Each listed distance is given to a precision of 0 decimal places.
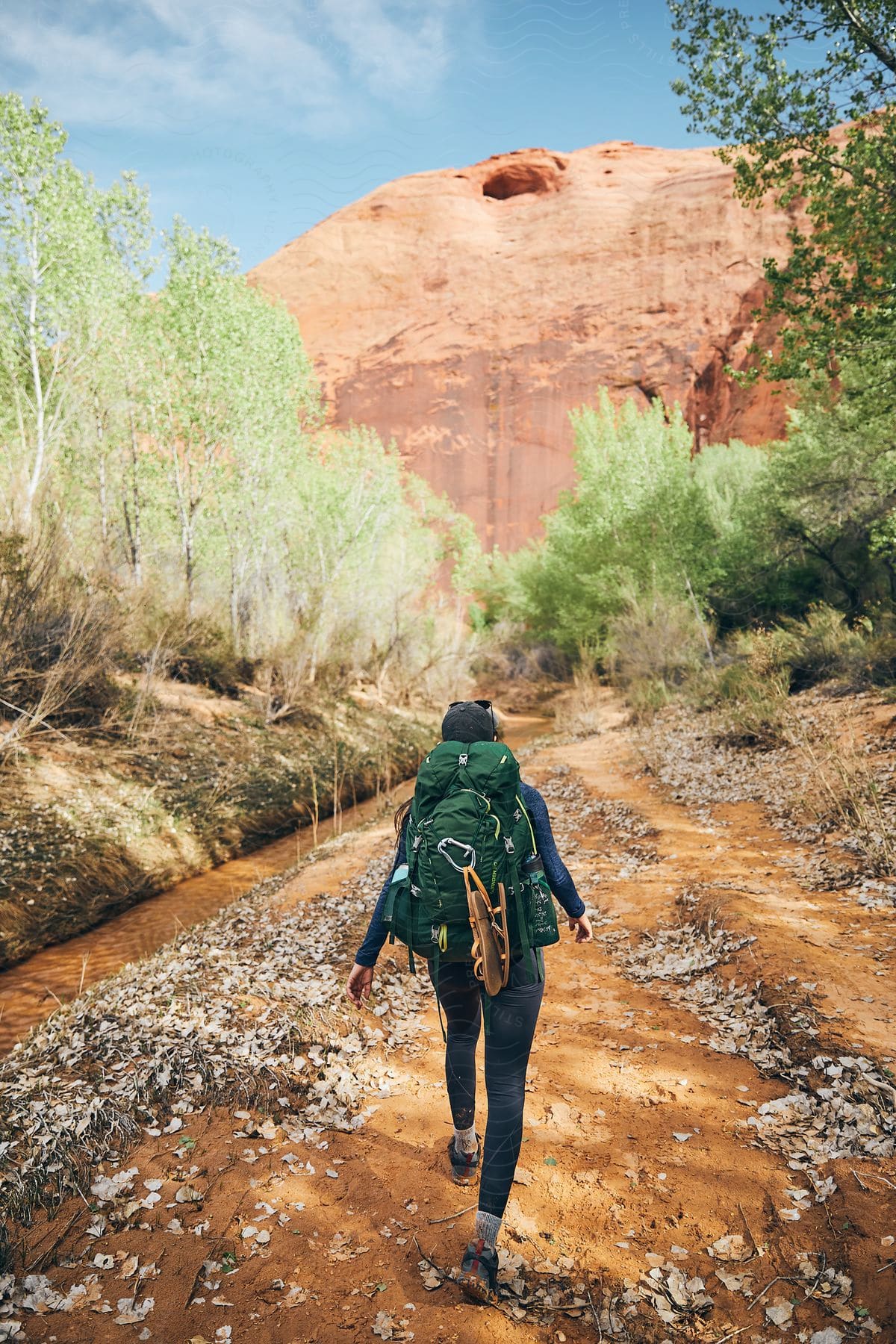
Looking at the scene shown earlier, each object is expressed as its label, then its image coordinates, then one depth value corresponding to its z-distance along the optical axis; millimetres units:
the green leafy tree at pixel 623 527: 23094
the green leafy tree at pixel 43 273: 15930
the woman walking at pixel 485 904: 2584
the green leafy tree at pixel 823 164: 9203
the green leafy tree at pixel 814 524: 17094
